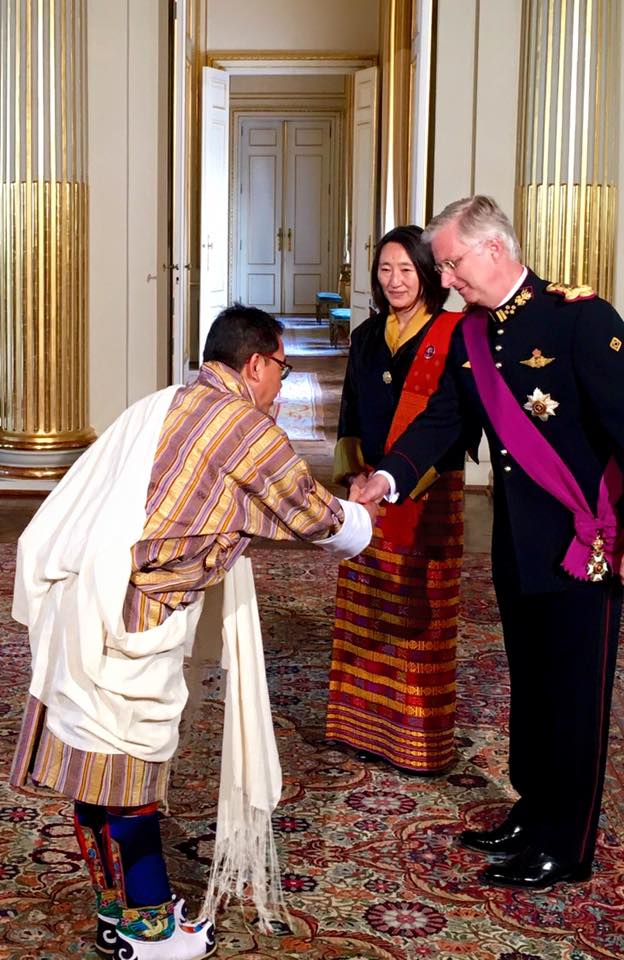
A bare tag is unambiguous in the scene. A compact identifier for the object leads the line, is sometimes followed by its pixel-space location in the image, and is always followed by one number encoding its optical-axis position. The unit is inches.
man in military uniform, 117.2
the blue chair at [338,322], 620.6
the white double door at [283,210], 788.0
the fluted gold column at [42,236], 301.4
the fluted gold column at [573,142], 296.8
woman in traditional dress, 146.2
